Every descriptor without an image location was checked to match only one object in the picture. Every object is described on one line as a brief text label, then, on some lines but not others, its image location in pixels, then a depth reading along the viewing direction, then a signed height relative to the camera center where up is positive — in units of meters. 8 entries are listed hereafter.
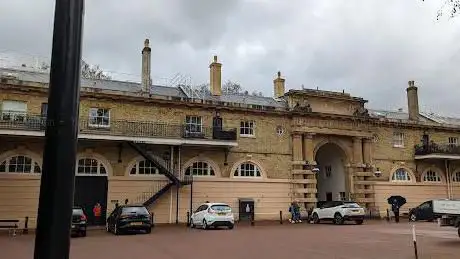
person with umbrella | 32.50 +0.10
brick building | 27.67 +3.94
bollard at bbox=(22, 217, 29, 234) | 24.27 -1.29
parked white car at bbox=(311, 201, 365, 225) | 29.00 -0.56
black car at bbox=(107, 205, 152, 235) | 21.88 -0.80
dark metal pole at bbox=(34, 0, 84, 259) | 2.10 +0.32
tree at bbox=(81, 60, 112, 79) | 42.75 +12.69
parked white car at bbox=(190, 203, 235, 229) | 25.02 -0.70
